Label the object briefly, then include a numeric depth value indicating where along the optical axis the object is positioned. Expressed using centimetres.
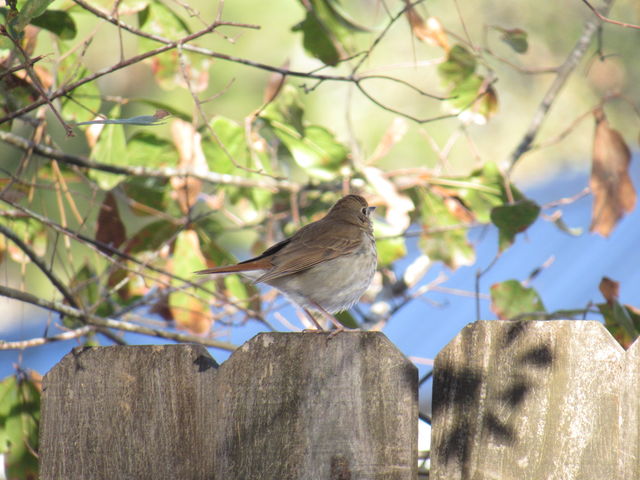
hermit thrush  618
